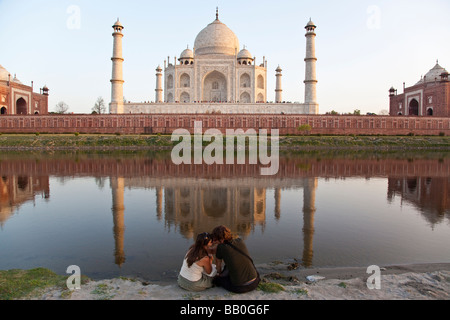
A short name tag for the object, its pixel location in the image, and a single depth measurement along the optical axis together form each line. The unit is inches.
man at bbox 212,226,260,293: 173.6
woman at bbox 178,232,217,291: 178.7
